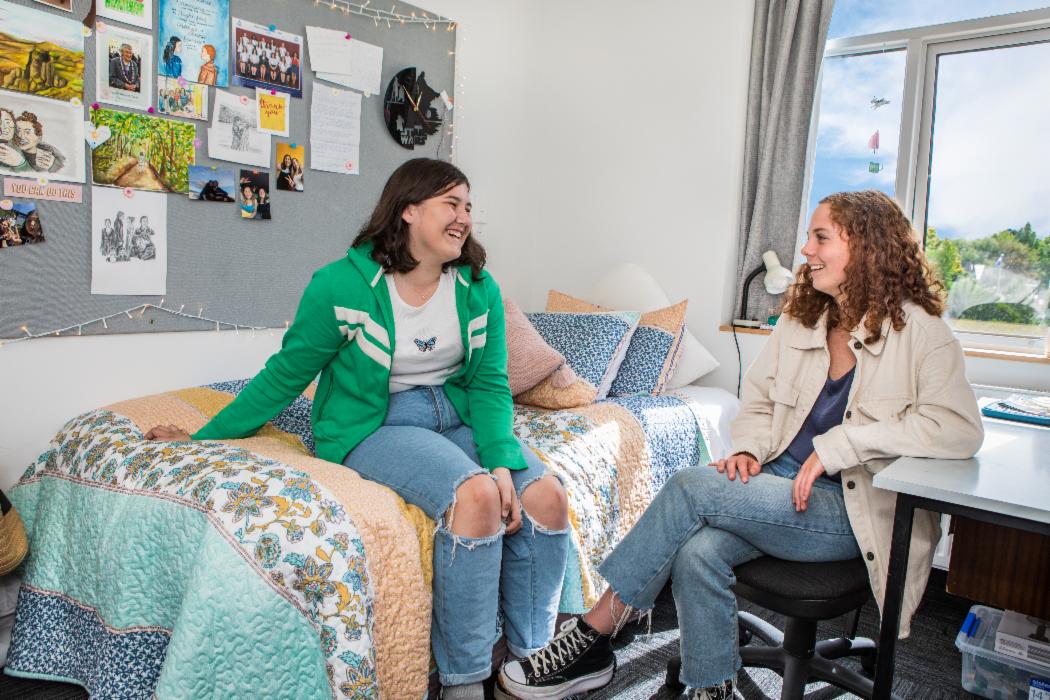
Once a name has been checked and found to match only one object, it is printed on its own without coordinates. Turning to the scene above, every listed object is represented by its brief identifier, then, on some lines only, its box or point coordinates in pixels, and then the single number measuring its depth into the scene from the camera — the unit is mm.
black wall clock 2775
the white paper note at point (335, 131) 2510
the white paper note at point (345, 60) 2488
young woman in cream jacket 1415
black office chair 1387
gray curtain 2764
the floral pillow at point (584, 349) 2379
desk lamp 2791
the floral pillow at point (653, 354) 2666
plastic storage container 1747
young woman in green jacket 1478
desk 1097
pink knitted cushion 2346
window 2529
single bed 1266
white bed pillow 2896
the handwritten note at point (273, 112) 2338
